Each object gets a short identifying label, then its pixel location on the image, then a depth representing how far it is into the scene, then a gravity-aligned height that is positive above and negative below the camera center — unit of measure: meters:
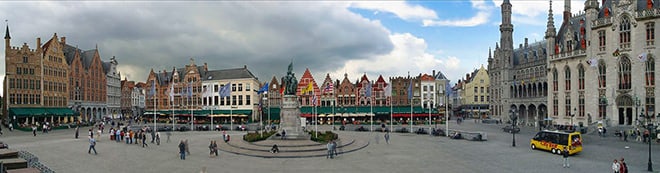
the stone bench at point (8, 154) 18.45 -2.80
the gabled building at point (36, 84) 55.69 +2.11
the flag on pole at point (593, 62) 44.22 +4.07
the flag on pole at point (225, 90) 48.81 +0.91
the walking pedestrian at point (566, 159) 21.37 -3.57
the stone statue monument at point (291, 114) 33.09 -1.51
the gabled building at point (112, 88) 86.00 +2.20
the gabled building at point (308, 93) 81.06 +1.51
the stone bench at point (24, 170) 14.35 -2.81
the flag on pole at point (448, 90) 44.41 +0.81
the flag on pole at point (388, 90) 49.25 +0.84
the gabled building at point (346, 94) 80.88 +0.63
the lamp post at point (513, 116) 33.27 -1.71
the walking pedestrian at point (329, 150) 25.00 -3.52
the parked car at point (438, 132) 43.81 -4.16
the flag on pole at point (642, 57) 39.34 +4.15
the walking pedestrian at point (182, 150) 24.11 -3.39
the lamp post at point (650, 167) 20.09 -3.80
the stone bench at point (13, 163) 15.60 -2.78
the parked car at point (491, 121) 69.50 -4.52
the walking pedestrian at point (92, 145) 26.28 -3.35
